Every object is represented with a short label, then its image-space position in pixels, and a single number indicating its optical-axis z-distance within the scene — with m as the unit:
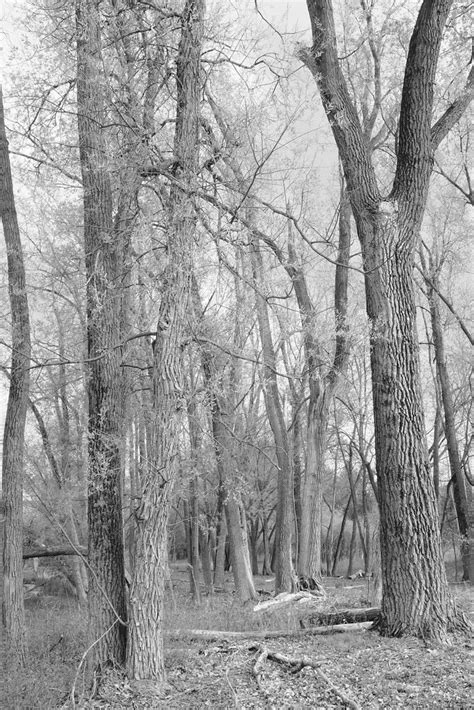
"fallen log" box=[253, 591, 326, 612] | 10.48
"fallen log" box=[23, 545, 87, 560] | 10.81
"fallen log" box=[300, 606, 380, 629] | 7.66
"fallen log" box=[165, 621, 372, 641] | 7.42
